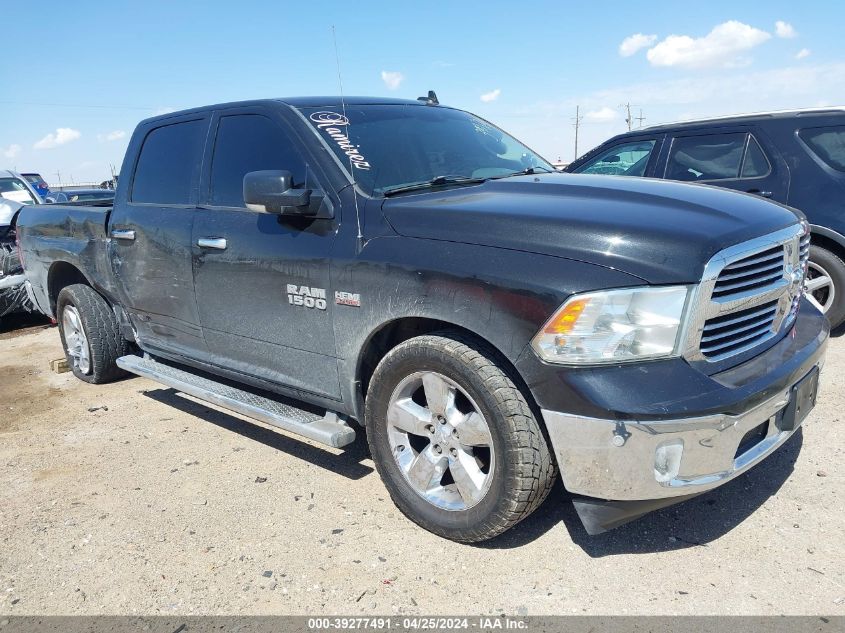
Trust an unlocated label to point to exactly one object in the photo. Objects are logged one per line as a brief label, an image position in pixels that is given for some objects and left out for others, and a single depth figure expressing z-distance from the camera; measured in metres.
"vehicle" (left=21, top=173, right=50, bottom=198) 17.72
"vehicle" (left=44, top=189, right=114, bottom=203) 12.89
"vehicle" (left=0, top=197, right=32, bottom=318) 7.25
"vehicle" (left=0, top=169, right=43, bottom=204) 10.31
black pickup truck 2.27
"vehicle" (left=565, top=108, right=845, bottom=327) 5.34
